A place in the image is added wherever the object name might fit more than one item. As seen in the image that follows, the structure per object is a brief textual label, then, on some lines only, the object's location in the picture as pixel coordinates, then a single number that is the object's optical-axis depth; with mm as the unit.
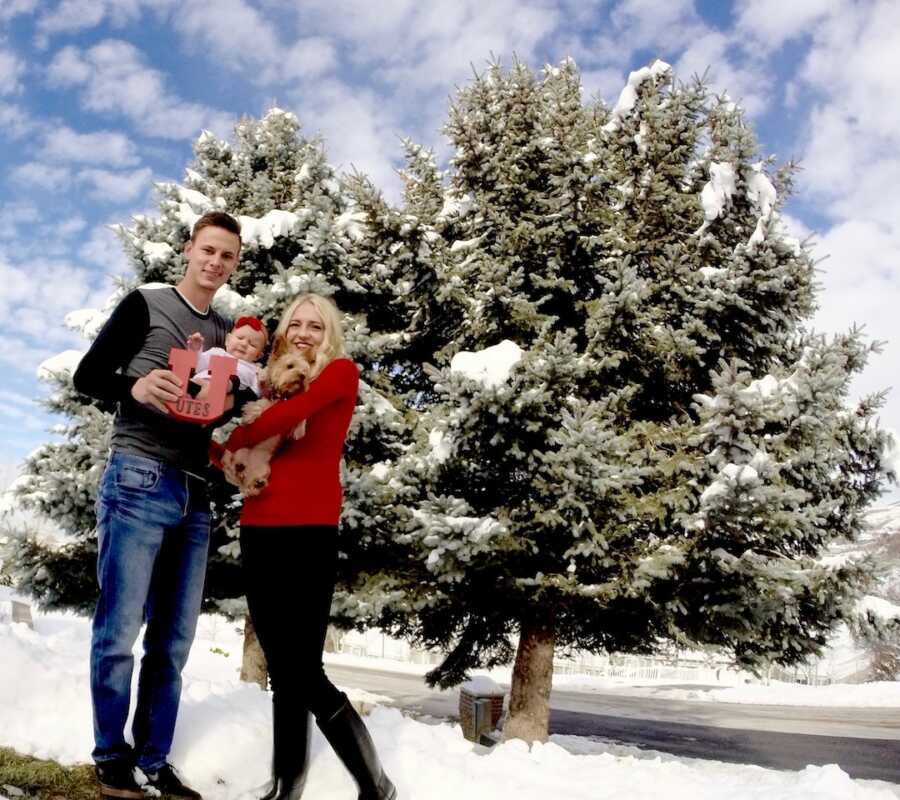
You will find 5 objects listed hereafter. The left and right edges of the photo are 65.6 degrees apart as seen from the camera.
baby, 2711
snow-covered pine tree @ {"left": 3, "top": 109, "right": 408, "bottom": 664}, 7891
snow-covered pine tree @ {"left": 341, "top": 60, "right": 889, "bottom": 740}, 6656
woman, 2541
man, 2592
